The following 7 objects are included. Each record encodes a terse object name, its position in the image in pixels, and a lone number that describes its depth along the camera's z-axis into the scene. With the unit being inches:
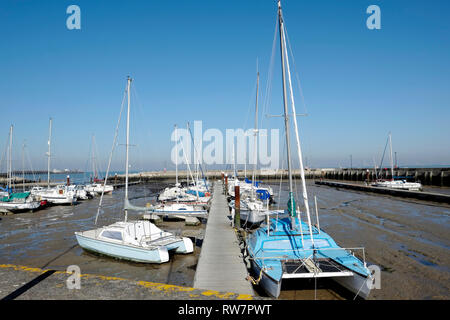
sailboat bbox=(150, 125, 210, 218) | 1029.2
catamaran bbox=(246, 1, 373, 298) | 367.6
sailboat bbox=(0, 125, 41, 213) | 1255.5
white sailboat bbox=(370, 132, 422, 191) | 1899.6
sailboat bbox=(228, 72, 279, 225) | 852.0
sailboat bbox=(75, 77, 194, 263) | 536.4
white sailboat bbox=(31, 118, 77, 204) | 1509.6
